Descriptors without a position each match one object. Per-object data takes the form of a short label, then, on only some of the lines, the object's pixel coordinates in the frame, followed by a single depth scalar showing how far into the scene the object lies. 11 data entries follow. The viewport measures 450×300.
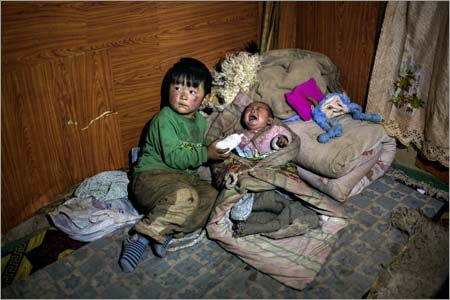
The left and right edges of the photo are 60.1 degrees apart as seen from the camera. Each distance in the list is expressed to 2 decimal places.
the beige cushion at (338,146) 2.52
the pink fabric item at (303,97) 2.81
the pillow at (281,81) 2.83
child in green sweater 2.23
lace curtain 2.47
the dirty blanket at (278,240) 2.15
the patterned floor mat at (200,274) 2.04
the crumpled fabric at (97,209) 2.38
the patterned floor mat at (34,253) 2.13
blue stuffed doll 2.79
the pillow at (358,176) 2.60
